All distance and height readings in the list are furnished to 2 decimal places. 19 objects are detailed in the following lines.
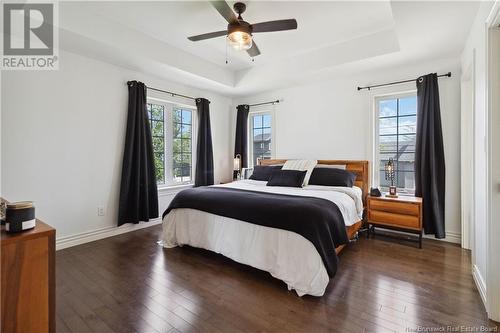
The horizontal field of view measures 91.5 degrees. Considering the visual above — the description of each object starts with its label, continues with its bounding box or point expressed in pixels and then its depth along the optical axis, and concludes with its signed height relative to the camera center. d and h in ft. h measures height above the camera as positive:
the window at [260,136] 16.22 +2.04
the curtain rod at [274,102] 15.30 +4.07
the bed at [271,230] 6.54 -2.09
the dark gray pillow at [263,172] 12.94 -0.33
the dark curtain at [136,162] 11.54 +0.18
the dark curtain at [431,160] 10.10 +0.25
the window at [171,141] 13.61 +1.48
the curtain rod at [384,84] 11.15 +3.91
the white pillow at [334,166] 12.13 +0.00
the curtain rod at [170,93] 12.91 +4.12
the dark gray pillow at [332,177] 10.94 -0.52
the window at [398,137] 11.38 +1.39
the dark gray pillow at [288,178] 11.16 -0.58
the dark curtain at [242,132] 16.62 +2.32
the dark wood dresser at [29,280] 3.21 -1.57
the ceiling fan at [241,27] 6.98 +4.24
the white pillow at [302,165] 11.91 +0.02
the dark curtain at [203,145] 15.05 +1.29
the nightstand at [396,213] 9.65 -1.96
